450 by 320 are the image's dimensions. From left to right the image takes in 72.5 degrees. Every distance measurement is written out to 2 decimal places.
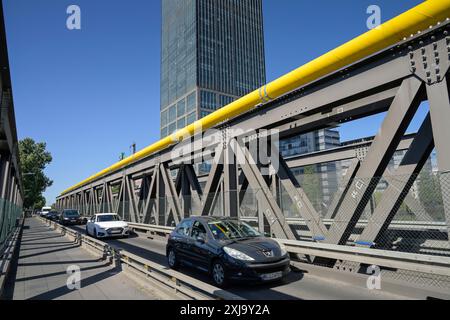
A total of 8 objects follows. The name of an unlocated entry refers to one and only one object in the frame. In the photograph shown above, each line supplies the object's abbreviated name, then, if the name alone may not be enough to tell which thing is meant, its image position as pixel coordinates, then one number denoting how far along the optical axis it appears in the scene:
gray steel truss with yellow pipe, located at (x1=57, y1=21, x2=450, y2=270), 6.50
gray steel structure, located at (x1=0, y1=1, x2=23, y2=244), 9.53
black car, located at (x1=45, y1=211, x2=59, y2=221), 49.69
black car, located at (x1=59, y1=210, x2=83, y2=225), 35.00
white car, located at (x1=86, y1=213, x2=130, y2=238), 18.42
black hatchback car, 6.68
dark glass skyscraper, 114.19
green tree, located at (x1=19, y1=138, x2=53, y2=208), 73.75
